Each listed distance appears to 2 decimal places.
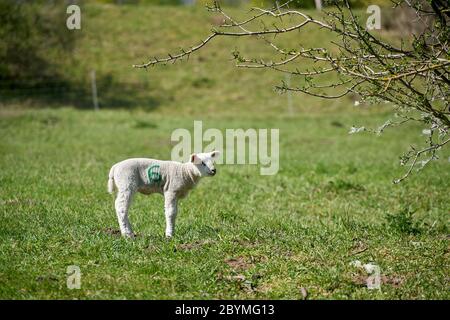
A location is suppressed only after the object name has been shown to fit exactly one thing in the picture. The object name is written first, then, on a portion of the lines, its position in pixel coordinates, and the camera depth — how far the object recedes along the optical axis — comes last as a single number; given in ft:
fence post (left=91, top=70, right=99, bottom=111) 101.54
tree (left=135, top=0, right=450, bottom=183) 24.36
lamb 27.09
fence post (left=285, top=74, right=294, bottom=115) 106.26
